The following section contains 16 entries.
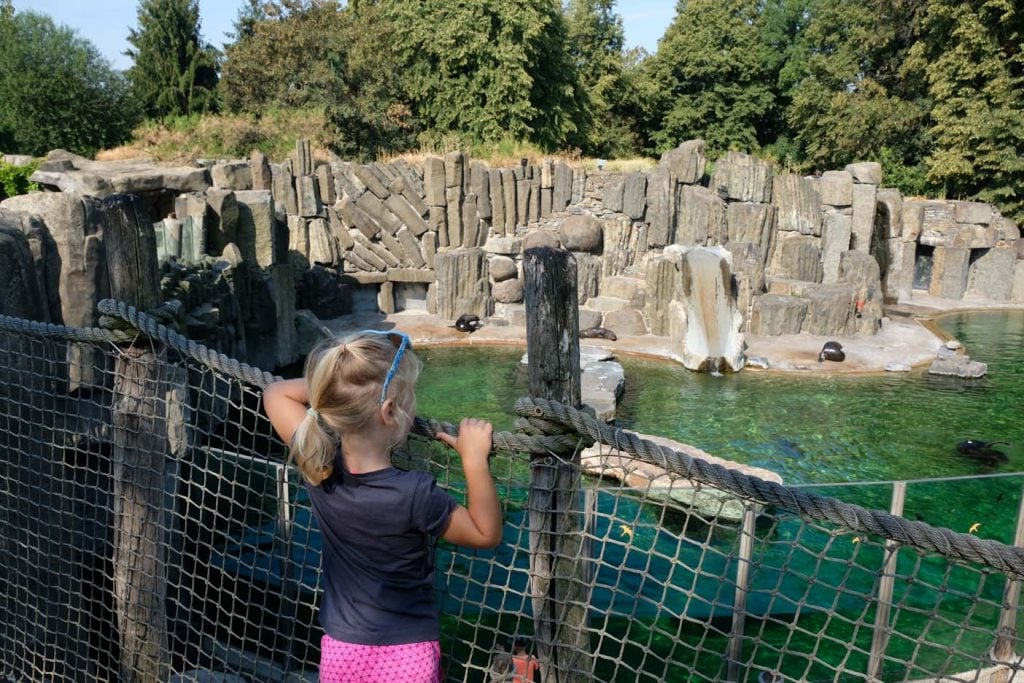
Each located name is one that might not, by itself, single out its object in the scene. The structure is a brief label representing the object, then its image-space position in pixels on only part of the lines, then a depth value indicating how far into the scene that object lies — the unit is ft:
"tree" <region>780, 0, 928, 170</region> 70.69
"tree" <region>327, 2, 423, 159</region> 65.67
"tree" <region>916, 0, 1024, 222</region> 60.03
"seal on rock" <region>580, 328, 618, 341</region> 44.86
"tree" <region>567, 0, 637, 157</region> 88.99
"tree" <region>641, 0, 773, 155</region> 90.07
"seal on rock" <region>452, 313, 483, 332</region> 46.19
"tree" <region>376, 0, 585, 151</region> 65.75
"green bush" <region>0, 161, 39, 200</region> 36.35
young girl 5.51
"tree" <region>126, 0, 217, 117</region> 82.43
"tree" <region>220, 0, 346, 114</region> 68.90
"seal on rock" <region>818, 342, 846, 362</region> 39.68
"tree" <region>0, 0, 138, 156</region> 65.87
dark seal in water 28.32
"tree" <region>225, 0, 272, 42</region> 86.96
